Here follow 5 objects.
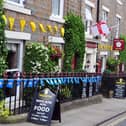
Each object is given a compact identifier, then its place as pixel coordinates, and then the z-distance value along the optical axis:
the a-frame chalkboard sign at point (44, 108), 8.41
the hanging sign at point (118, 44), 20.02
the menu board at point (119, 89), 16.67
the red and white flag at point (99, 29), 16.40
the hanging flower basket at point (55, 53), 12.14
